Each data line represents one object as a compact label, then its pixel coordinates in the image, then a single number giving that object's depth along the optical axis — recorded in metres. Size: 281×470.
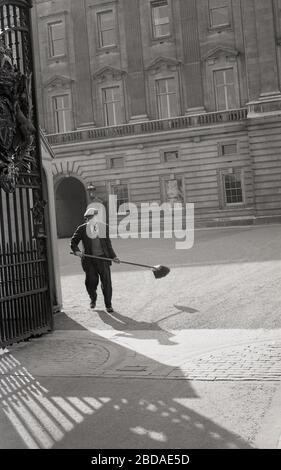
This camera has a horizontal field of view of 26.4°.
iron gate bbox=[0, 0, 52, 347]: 8.44
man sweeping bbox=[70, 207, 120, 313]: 11.23
